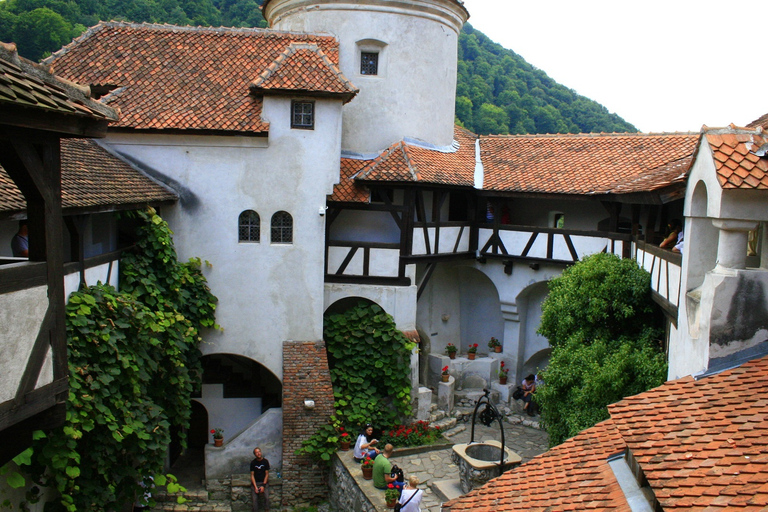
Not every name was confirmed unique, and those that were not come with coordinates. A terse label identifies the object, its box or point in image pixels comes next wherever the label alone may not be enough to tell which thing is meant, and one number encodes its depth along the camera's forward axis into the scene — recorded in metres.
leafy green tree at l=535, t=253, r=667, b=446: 10.04
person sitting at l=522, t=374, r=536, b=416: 17.06
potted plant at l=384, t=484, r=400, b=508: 11.23
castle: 13.84
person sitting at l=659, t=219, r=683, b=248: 10.21
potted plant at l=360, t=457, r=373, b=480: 12.32
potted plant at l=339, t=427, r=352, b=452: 13.64
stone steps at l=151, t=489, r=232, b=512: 13.55
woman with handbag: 10.35
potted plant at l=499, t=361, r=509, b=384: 17.70
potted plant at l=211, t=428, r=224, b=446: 14.36
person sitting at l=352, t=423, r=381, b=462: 12.74
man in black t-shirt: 13.48
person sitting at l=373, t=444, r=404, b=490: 11.90
